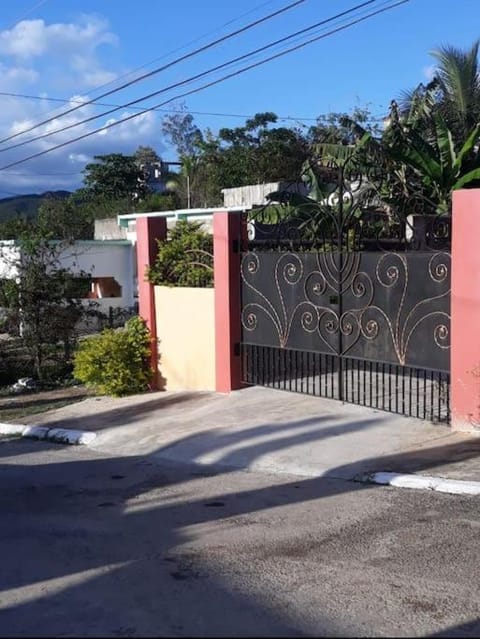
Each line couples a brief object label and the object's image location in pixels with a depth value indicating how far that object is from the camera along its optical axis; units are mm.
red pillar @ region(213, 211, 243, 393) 11797
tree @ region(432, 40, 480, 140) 18375
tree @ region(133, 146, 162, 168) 58969
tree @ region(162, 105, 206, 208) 38822
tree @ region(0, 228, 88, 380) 16016
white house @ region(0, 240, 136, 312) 28797
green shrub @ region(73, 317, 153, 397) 13039
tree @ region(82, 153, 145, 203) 56188
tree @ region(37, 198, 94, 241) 38906
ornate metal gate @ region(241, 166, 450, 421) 9289
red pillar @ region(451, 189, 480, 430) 8578
